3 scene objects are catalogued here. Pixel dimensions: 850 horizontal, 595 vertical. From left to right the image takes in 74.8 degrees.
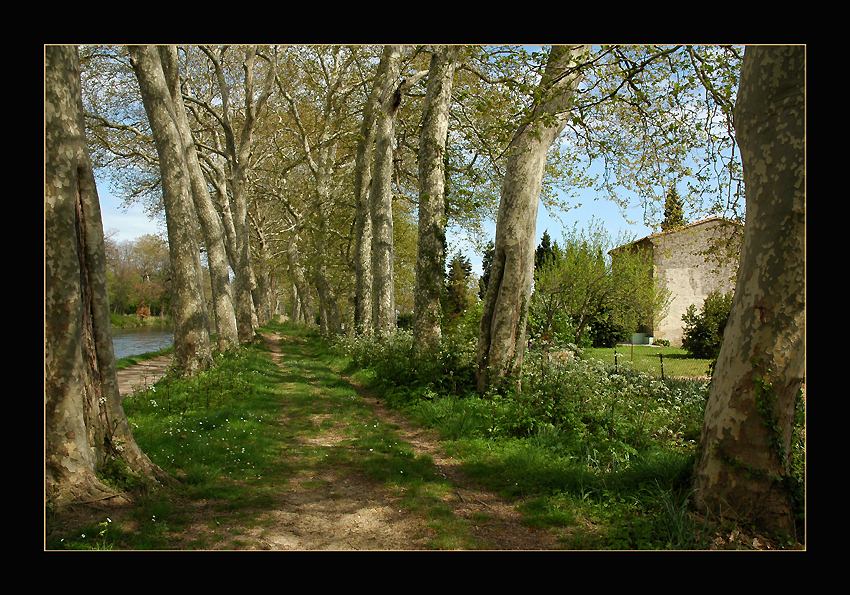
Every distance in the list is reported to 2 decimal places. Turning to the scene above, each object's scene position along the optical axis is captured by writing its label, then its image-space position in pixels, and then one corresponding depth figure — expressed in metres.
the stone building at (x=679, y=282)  36.78
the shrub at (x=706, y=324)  23.05
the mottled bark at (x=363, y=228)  19.97
